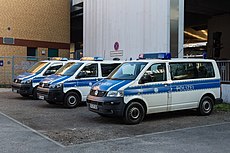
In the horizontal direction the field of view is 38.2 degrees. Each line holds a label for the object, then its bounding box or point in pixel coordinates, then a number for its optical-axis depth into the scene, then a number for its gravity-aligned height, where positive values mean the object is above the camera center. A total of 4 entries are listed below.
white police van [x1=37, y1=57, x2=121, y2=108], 11.84 -0.41
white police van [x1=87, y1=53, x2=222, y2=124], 8.92 -0.52
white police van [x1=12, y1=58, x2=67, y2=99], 14.20 -0.28
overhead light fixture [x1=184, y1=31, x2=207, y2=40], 35.78 +3.92
